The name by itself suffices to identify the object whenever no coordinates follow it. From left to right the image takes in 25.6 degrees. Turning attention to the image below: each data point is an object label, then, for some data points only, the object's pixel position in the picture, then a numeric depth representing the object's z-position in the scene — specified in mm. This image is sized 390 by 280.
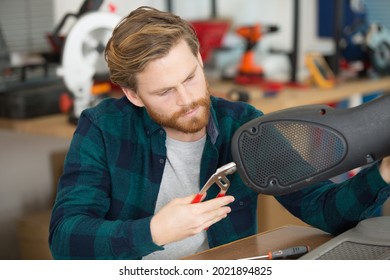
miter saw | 2516
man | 1506
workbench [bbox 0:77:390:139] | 2643
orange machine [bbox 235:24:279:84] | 3536
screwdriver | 1407
